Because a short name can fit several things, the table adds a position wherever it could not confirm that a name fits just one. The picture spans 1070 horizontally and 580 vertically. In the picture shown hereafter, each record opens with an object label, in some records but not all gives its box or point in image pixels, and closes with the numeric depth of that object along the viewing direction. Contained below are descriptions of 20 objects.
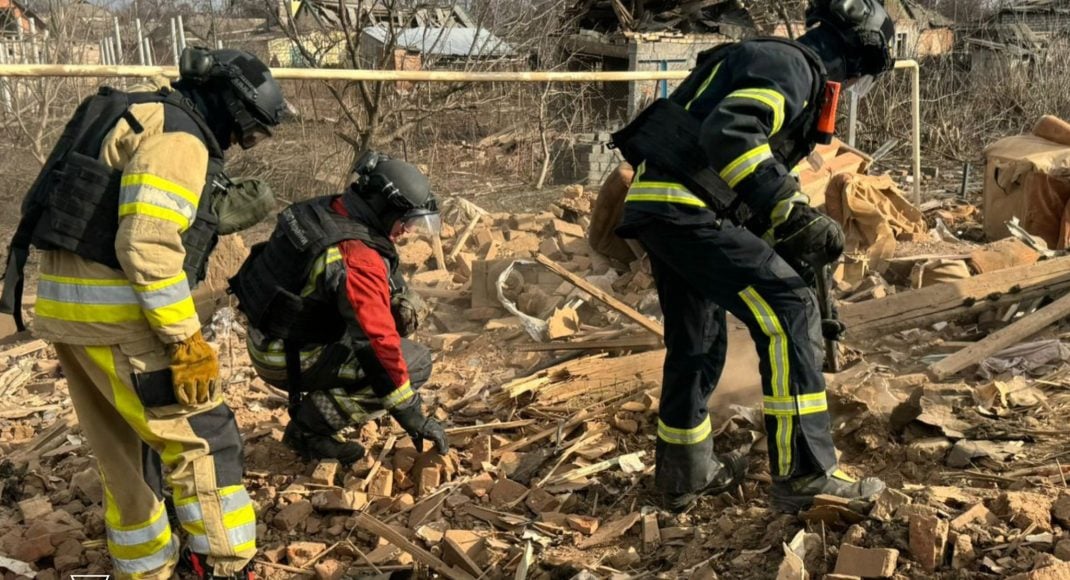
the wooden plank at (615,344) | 5.56
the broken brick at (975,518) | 3.14
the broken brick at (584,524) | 3.90
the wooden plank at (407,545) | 3.67
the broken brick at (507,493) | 4.25
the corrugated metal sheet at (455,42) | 10.96
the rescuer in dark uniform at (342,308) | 4.08
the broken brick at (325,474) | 4.42
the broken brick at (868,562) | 2.93
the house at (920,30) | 20.23
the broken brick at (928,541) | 2.99
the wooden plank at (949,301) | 5.84
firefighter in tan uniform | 3.01
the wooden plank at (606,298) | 5.55
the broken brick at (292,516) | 4.14
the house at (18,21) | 11.49
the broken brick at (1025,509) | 3.11
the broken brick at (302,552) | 3.92
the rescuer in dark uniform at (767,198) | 3.28
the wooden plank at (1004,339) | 5.11
